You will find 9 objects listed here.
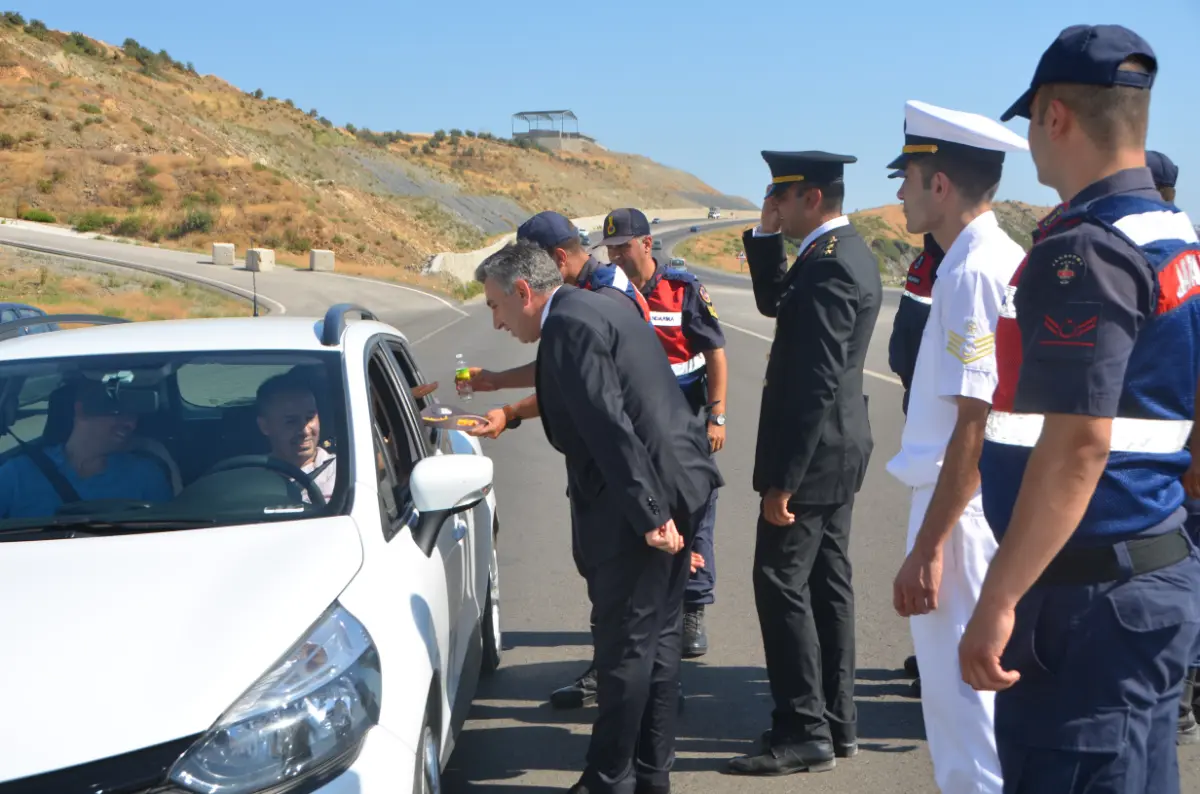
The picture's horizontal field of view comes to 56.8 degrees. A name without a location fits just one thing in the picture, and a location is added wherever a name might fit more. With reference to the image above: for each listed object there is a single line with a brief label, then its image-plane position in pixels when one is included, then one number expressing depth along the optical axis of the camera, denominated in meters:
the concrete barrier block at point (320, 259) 42.72
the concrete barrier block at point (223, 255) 41.19
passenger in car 3.30
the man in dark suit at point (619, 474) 3.35
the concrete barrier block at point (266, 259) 39.58
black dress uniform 3.81
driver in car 3.50
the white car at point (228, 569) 2.25
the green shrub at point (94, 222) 50.35
